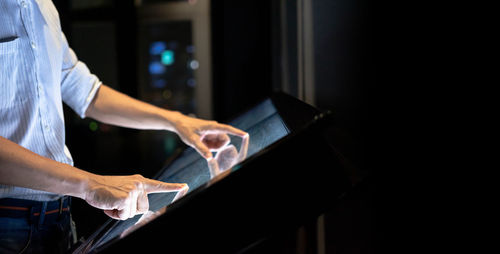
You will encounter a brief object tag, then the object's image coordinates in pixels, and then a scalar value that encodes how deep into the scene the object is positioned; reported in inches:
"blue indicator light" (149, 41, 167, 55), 177.3
